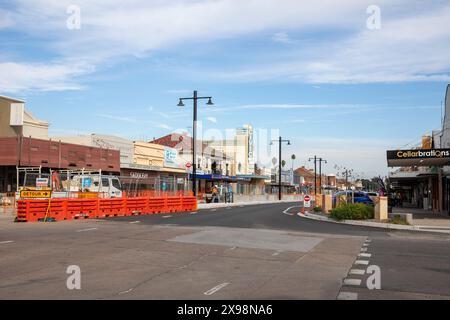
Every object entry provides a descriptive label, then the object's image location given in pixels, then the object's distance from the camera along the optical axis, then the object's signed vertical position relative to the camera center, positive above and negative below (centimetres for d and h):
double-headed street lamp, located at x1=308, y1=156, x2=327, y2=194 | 8722 +488
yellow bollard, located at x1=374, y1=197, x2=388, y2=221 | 2492 -95
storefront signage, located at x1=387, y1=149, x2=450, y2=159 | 2753 +191
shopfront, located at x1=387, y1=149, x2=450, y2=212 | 2777 +139
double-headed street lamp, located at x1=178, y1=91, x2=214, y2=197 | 3772 +556
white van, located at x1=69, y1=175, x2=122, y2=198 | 3198 +10
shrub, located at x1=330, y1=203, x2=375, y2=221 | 2548 -114
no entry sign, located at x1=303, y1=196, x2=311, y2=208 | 3390 -82
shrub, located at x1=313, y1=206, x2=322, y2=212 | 3394 -134
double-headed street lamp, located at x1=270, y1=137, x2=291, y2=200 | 6464 +594
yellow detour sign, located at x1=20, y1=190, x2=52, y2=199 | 2356 -36
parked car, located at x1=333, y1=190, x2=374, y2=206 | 3869 -60
